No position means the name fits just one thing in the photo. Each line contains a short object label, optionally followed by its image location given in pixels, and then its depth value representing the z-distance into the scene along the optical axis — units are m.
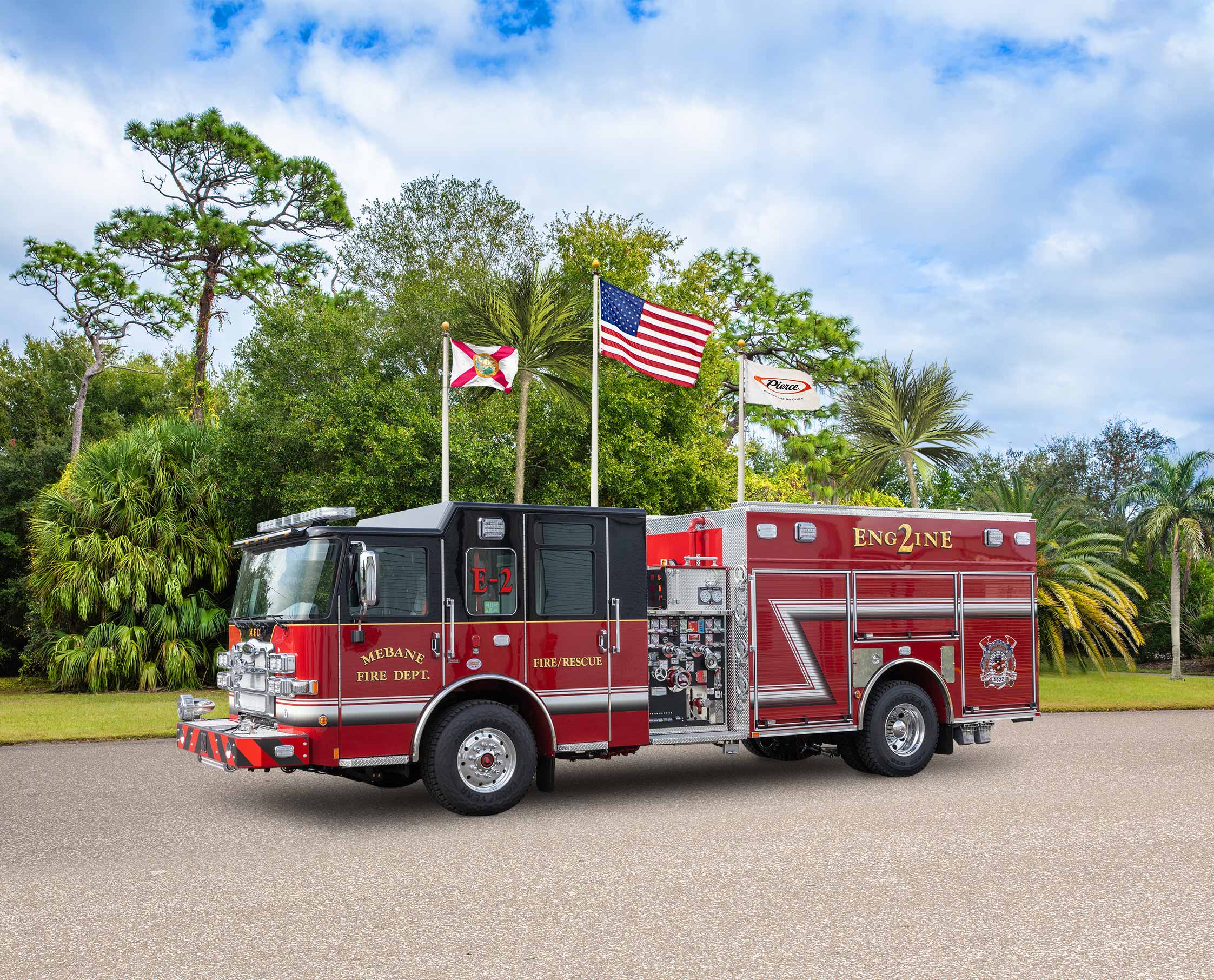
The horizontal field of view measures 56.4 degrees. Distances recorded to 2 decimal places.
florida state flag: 15.77
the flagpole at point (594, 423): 14.64
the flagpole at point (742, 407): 14.77
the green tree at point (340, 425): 20.44
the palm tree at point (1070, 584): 25.44
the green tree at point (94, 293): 37.22
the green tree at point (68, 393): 42.28
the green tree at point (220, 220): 36.31
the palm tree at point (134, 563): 21.28
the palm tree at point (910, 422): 23.55
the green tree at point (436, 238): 29.67
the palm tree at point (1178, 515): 26.75
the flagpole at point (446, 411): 14.22
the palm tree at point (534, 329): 18.75
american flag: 16.02
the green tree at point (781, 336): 34.47
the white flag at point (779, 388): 15.17
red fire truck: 8.96
